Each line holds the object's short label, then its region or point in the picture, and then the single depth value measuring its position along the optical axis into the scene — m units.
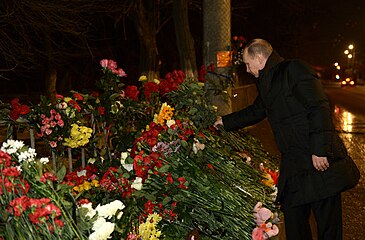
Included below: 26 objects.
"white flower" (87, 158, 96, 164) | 3.94
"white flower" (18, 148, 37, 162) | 2.10
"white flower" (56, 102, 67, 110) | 3.71
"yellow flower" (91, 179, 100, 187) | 3.29
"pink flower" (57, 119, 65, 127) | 3.60
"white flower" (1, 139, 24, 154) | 2.20
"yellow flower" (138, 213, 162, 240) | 2.54
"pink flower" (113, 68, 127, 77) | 4.10
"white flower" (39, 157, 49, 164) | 2.15
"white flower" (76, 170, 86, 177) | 3.55
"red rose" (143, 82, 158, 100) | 4.25
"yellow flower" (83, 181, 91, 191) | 3.24
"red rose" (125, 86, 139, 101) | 4.13
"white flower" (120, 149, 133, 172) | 3.29
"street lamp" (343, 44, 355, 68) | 66.57
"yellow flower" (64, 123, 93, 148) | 3.67
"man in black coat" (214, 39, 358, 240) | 3.18
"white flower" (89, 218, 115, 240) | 1.90
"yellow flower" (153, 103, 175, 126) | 3.82
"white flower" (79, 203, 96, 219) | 2.05
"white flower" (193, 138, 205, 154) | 3.44
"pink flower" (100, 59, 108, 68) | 4.07
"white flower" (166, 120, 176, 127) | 3.54
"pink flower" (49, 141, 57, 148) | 3.64
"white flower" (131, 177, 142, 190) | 3.04
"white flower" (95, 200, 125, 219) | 2.08
